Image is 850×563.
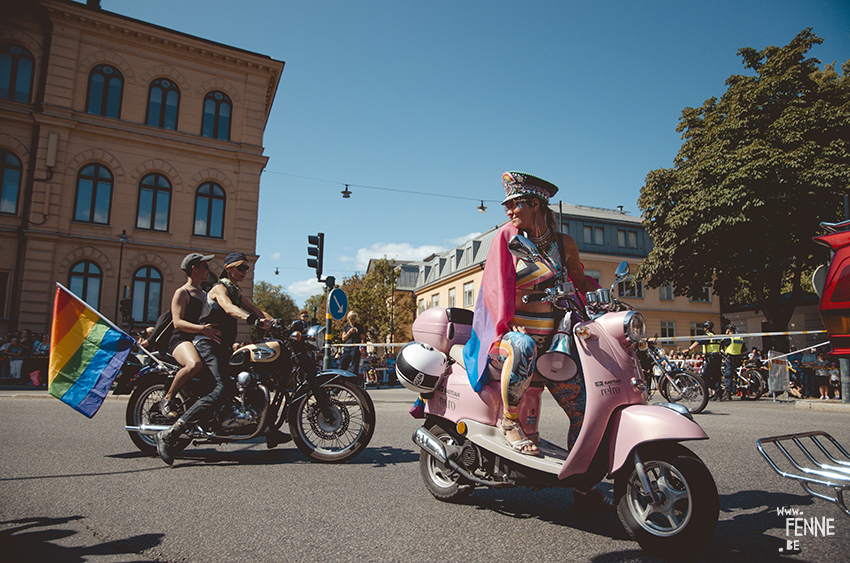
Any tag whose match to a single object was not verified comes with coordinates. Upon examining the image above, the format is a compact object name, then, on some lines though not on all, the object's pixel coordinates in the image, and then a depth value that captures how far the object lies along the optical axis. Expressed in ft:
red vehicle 10.23
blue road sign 40.60
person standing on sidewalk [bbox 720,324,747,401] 45.45
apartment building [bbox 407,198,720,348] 131.13
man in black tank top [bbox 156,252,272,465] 15.38
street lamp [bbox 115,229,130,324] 73.46
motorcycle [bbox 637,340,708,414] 30.68
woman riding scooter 9.95
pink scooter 7.89
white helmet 11.66
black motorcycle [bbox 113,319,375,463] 16.02
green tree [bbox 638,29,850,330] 68.49
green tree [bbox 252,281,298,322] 226.79
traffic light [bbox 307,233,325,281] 43.96
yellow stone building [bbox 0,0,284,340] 74.74
